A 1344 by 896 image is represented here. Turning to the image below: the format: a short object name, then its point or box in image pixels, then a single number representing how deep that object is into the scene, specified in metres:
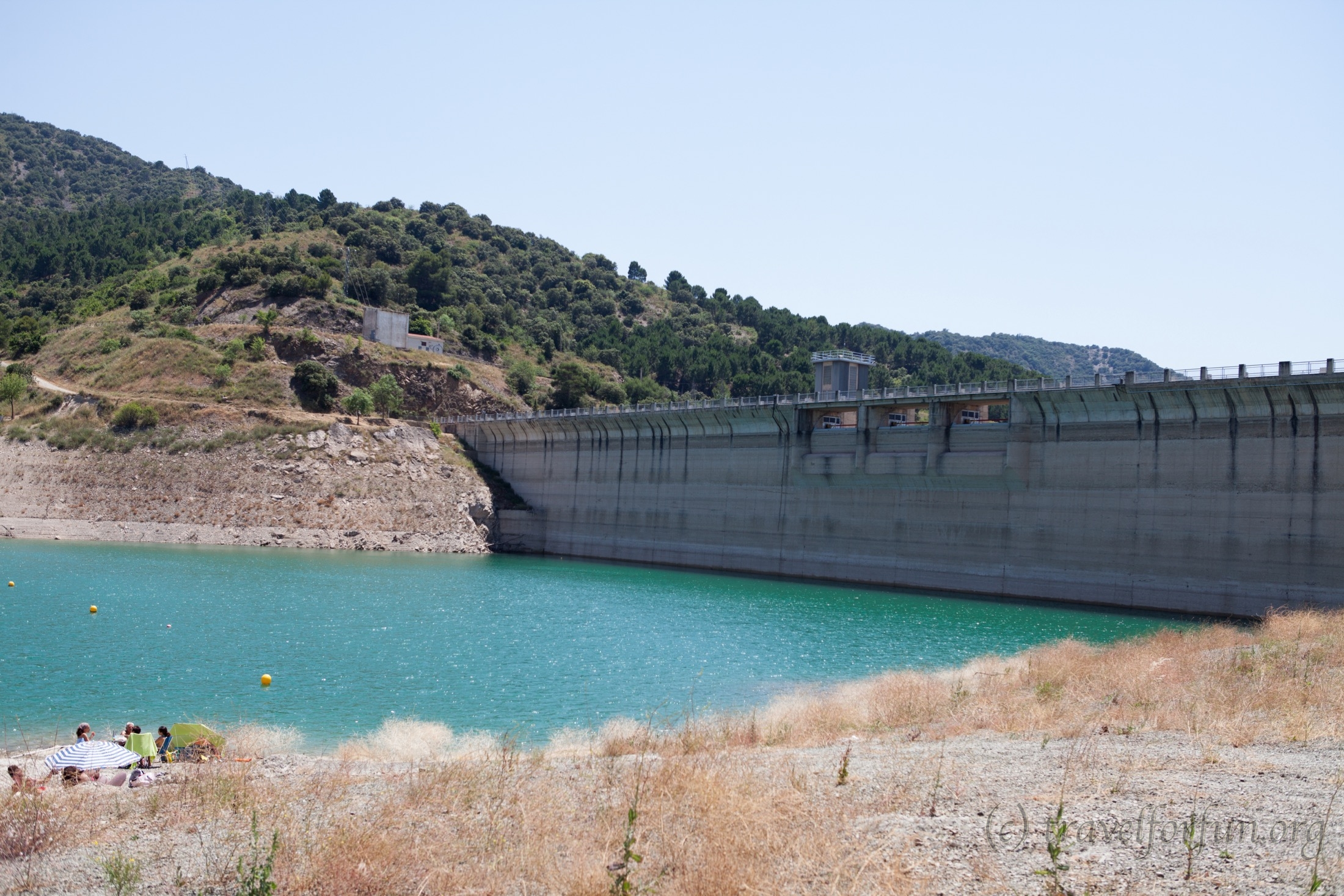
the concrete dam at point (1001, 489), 40.72
